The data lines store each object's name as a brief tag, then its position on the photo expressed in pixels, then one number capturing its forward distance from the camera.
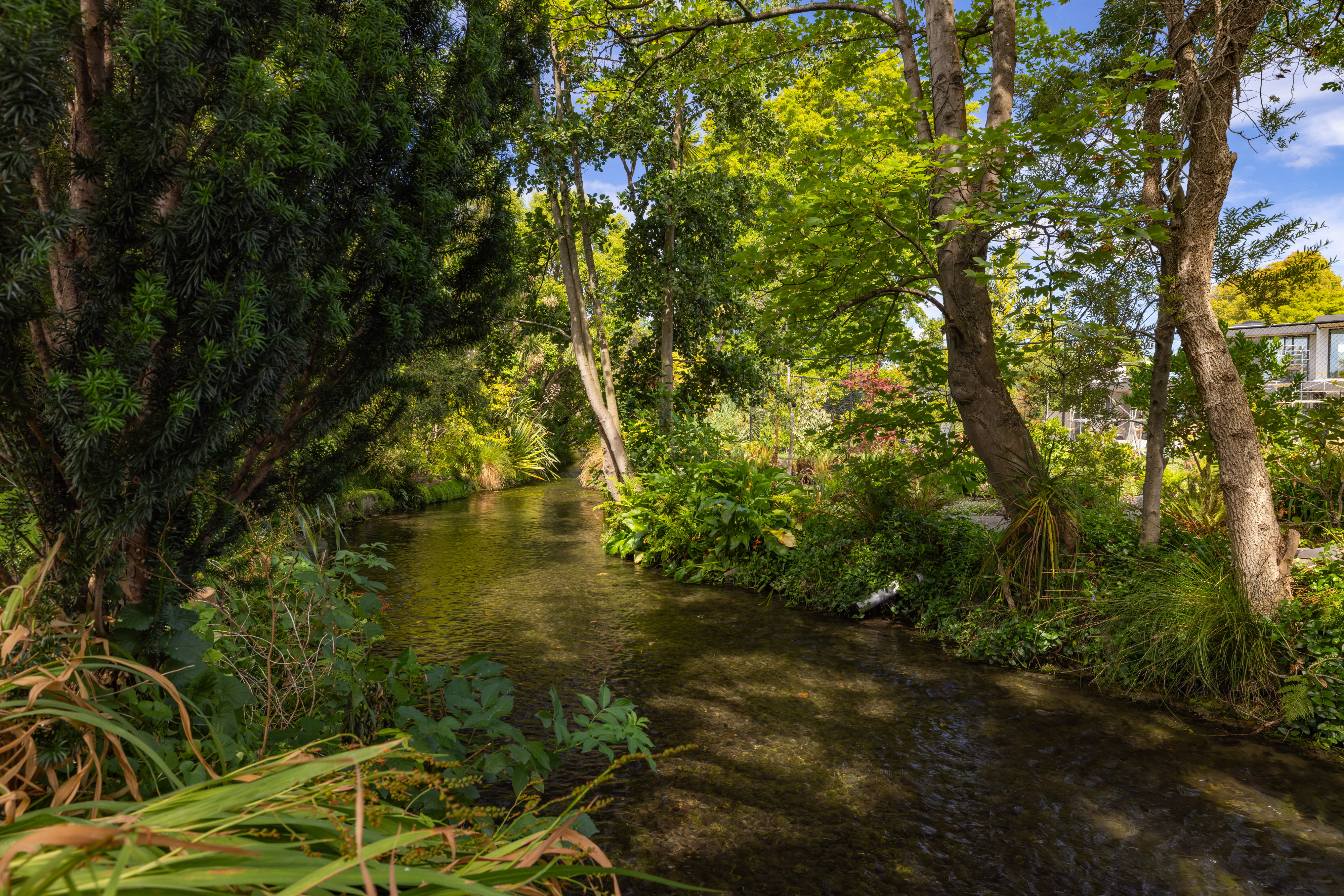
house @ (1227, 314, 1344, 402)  23.52
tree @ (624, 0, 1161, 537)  5.63
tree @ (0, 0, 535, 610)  1.79
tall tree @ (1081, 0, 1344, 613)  4.46
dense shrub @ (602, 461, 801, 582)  8.49
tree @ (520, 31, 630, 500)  9.21
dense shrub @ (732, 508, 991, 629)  6.40
